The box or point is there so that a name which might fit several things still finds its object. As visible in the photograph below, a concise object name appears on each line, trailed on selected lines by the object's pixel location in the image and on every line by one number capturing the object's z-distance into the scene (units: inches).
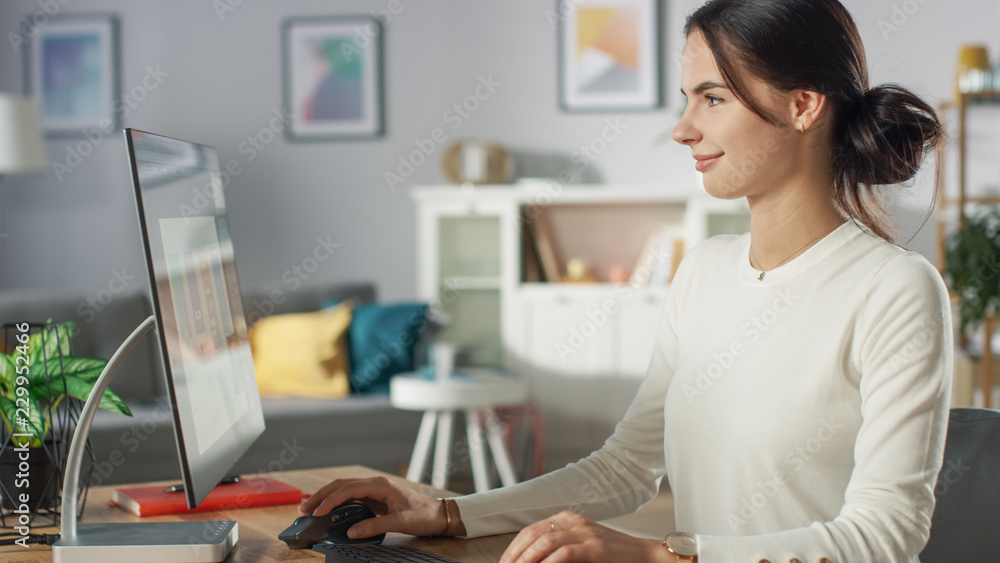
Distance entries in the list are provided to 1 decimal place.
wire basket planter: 42.4
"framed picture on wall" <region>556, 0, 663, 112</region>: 169.6
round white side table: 129.5
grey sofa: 121.7
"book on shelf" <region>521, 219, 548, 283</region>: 165.0
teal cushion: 140.2
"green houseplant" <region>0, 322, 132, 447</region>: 42.4
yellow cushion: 137.4
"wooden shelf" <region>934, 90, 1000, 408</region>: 145.0
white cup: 135.1
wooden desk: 37.4
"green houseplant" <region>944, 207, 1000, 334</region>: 134.7
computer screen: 31.4
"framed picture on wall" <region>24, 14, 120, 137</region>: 173.3
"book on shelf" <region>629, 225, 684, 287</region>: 159.6
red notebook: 44.8
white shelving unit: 155.9
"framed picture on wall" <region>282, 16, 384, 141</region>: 173.2
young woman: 38.1
